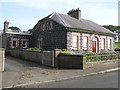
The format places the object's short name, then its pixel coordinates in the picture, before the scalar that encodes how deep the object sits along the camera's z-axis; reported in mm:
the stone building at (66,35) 12647
